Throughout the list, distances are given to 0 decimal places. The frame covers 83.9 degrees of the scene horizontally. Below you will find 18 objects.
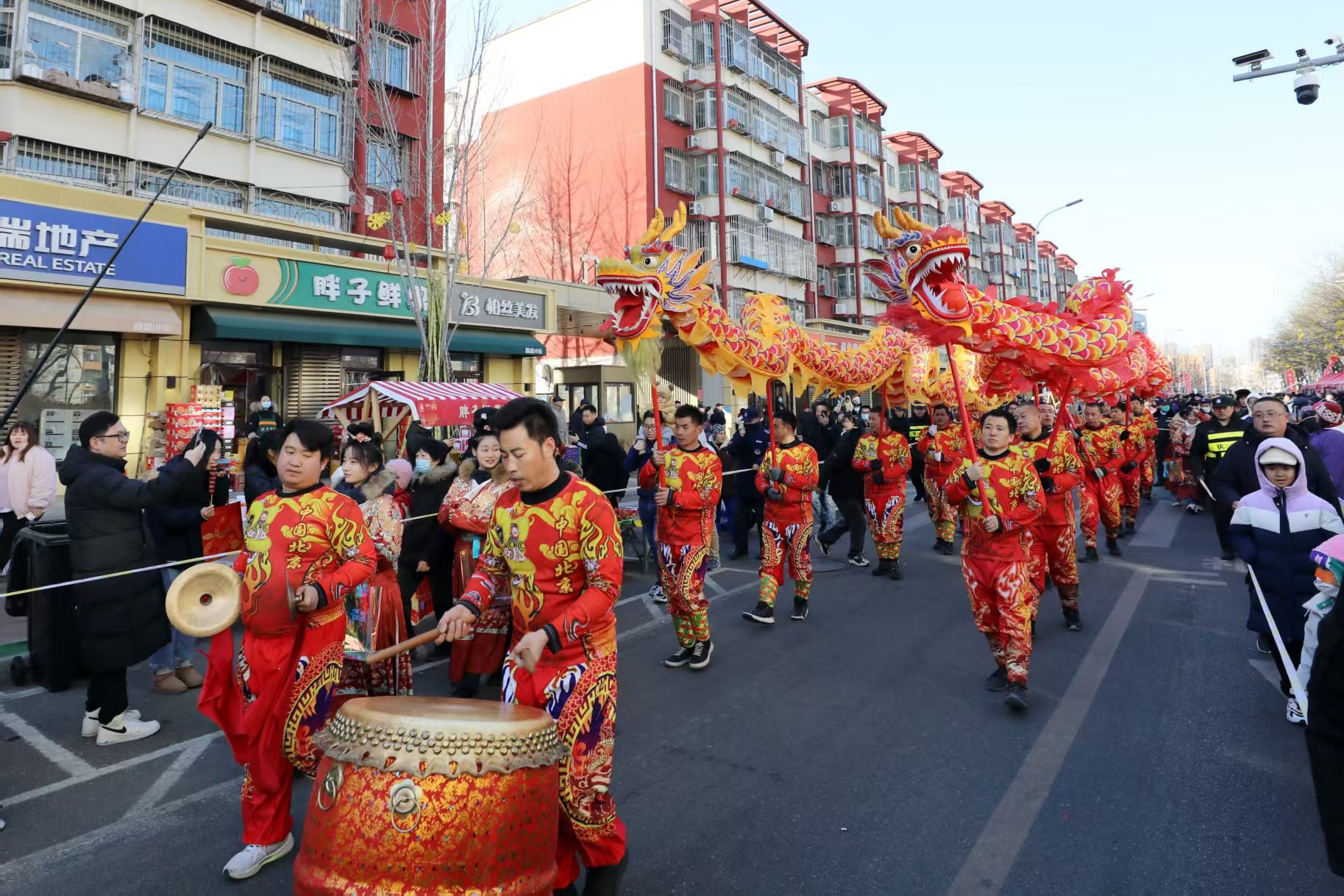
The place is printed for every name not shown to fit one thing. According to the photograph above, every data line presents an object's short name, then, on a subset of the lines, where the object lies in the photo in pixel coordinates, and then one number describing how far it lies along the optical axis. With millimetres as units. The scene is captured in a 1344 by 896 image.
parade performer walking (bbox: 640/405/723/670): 5227
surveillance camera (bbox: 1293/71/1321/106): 10727
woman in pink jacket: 7023
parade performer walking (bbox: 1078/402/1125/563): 8648
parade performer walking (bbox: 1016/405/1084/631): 6023
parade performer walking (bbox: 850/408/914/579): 8195
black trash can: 4441
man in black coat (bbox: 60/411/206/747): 3895
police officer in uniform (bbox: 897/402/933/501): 11492
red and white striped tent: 9648
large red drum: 1741
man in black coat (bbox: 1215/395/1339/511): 5777
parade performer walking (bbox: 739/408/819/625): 6223
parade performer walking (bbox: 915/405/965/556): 9164
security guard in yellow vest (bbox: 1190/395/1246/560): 8633
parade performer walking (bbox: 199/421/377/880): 2879
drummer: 2422
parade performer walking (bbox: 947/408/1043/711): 4469
